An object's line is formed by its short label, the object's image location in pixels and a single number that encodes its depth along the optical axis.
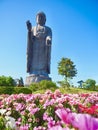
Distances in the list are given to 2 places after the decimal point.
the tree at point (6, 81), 34.81
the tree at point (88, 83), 61.44
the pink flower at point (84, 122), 0.94
